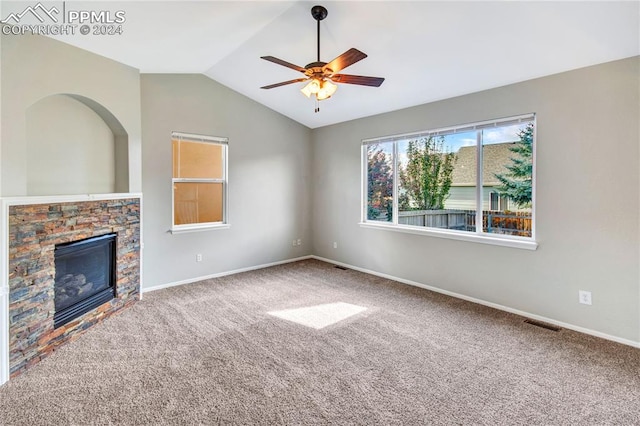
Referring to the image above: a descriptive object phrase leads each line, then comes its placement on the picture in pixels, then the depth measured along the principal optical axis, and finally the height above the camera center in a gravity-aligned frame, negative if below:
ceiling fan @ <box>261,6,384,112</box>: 2.61 +1.19
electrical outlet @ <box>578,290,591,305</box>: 3.07 -0.85
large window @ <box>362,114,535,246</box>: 3.57 +0.42
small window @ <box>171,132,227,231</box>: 4.59 +0.47
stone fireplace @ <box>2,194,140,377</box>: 2.47 -0.54
